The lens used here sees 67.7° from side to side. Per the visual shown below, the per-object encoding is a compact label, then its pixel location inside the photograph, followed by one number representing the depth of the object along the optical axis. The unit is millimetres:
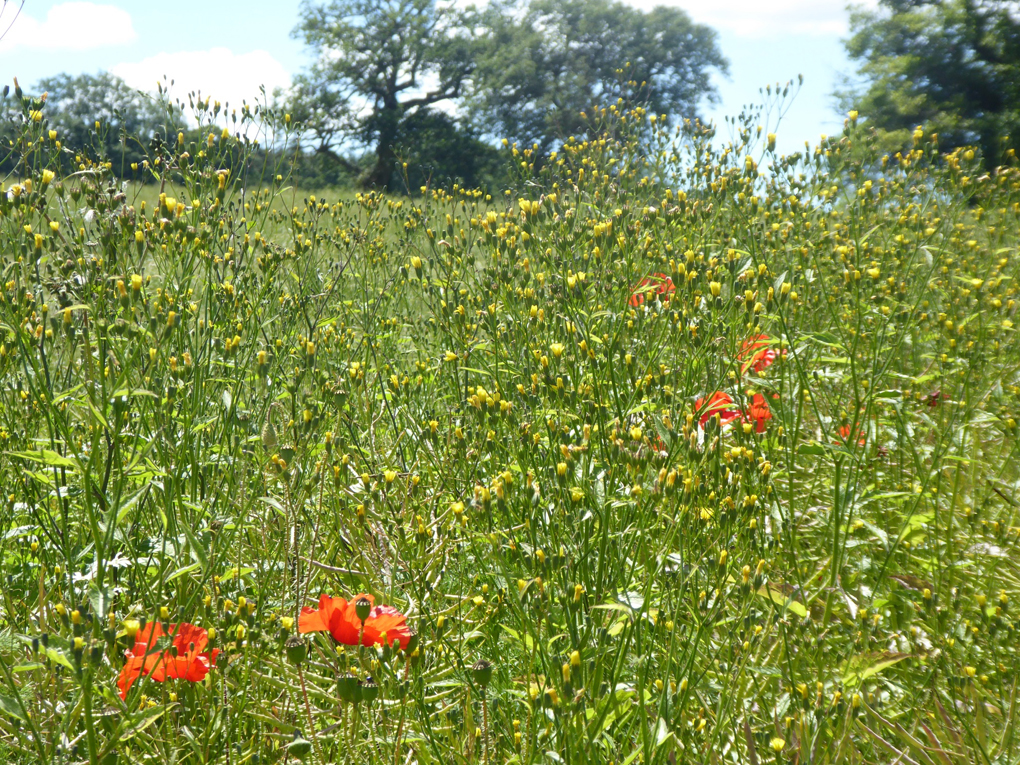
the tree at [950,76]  15430
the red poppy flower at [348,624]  1287
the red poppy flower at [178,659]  1281
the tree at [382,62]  25703
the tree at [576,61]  27125
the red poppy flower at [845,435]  2051
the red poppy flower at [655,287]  2224
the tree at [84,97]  27438
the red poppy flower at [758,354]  2115
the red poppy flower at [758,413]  1967
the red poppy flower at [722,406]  1956
